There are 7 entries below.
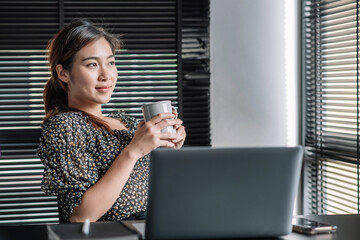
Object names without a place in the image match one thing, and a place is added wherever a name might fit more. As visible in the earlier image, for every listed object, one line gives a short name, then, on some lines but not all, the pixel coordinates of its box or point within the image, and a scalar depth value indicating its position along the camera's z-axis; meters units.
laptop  1.87
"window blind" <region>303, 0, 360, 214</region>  3.40
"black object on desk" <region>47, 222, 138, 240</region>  1.89
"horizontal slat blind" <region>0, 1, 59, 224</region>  3.71
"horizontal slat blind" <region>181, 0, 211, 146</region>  3.86
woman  2.29
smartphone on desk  2.09
